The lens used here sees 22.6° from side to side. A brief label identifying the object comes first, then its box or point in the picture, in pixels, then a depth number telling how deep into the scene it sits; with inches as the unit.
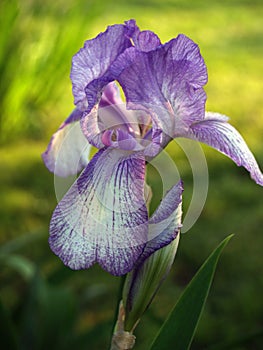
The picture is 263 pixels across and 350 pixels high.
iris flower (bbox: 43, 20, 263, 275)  29.2
